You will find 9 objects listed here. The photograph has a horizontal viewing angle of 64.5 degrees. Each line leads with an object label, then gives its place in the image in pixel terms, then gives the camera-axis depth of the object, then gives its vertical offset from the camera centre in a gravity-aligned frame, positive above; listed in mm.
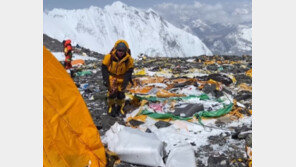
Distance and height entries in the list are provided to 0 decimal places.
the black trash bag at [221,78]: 8508 +149
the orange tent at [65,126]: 2772 -576
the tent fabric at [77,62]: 16005 +1423
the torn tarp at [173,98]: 6543 -444
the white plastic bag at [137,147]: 3443 -986
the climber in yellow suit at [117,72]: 5219 +245
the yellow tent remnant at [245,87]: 7754 -171
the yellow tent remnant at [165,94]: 6947 -353
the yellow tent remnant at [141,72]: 11352 +504
